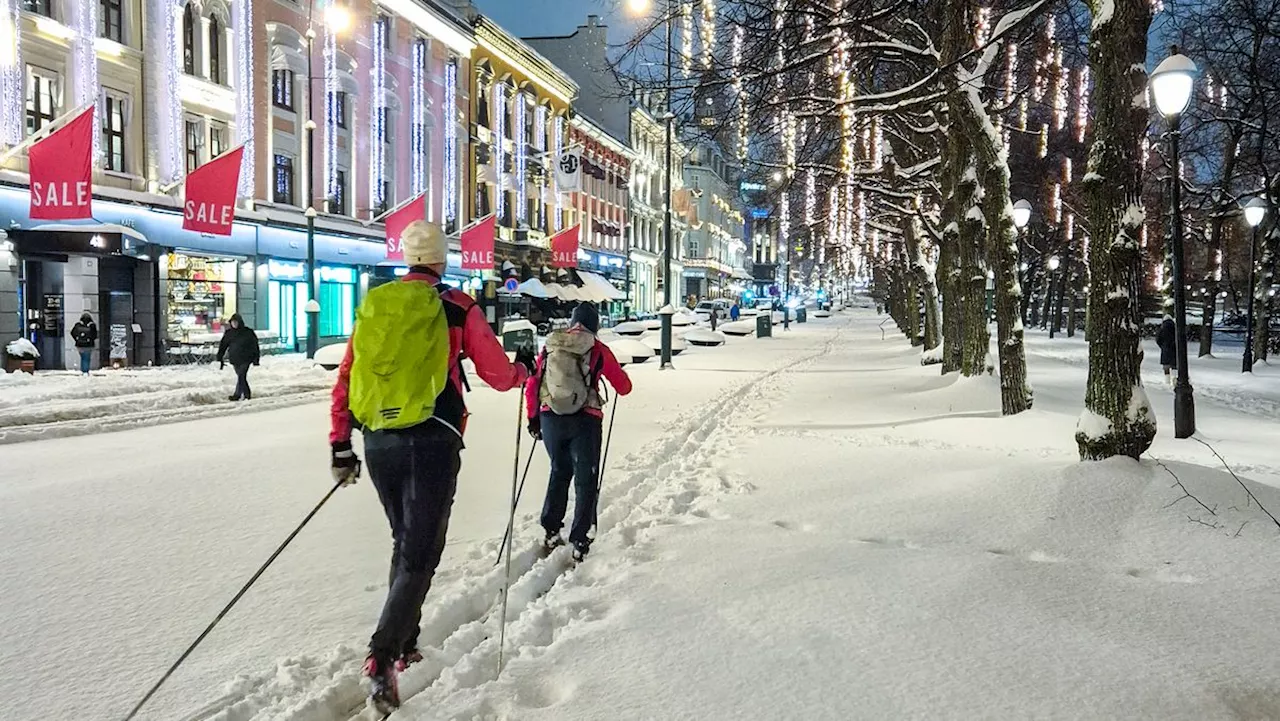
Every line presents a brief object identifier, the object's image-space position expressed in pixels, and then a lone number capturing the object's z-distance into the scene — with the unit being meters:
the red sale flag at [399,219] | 24.48
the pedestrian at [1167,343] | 19.82
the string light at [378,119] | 32.16
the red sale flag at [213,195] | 19.59
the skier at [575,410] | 5.65
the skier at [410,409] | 3.45
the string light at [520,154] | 44.78
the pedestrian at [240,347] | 14.95
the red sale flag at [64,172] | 16.62
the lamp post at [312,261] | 22.67
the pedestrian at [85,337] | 18.98
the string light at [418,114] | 35.22
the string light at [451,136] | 38.22
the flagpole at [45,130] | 16.50
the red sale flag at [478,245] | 29.91
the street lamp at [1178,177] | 9.57
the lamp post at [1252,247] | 18.11
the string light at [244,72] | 25.39
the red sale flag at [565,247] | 37.78
